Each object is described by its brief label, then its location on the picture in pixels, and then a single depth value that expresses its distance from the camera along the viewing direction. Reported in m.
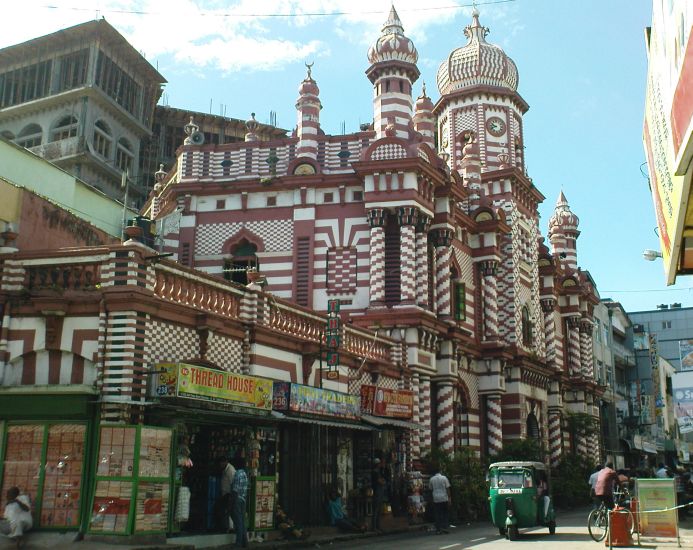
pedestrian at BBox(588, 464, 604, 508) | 20.92
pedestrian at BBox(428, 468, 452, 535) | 25.58
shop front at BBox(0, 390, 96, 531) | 17.27
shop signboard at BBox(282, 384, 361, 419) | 21.19
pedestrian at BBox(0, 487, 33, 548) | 16.36
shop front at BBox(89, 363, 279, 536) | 16.80
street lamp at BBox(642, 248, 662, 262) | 17.45
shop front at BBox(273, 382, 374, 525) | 21.47
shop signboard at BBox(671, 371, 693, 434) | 21.25
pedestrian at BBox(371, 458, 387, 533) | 24.57
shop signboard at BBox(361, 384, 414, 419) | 25.89
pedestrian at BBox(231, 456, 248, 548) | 18.45
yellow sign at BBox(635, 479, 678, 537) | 18.50
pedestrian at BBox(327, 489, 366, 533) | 23.00
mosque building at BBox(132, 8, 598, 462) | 32.22
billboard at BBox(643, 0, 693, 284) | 9.87
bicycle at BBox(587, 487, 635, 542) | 19.64
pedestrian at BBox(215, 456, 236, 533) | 19.19
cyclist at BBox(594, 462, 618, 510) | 20.38
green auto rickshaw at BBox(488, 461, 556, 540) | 22.20
